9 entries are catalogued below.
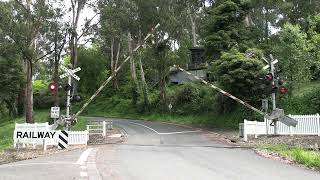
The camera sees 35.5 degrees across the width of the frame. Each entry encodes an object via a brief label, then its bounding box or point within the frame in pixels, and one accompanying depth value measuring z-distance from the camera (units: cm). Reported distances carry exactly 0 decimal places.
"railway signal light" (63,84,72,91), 2591
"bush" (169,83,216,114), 5234
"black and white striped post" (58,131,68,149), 2588
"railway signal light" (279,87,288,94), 2648
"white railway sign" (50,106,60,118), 2597
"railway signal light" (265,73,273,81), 2694
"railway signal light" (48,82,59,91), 2383
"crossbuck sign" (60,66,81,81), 2629
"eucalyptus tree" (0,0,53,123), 4169
